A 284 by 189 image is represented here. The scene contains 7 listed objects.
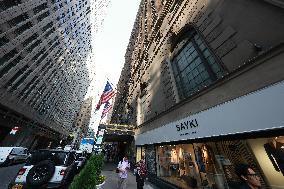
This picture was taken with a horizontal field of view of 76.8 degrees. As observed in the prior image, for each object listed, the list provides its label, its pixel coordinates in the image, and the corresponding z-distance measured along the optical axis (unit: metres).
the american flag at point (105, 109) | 19.26
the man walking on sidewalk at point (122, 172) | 10.93
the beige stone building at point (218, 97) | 5.51
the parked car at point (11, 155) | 18.15
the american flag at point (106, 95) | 17.72
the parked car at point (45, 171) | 8.55
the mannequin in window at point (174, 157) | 11.66
